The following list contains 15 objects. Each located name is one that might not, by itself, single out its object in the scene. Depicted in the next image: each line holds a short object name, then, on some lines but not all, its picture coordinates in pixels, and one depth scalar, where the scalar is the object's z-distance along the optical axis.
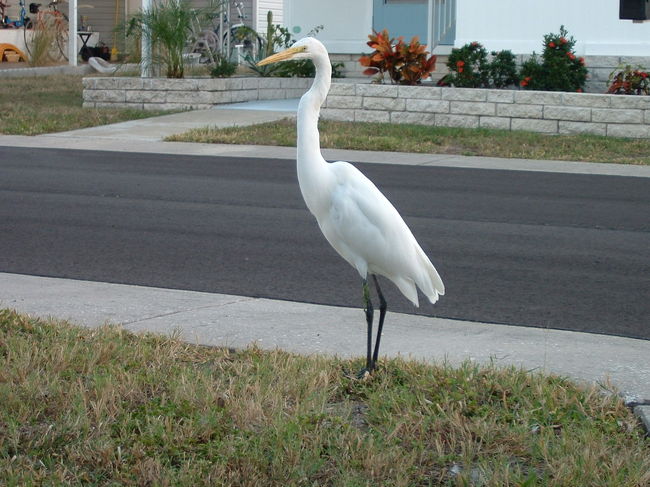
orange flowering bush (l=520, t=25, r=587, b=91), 16.80
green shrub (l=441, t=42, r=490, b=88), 17.39
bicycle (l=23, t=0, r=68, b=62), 31.20
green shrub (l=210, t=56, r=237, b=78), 20.92
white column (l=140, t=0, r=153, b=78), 20.06
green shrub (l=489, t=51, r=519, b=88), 17.48
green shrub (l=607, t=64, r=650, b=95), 16.41
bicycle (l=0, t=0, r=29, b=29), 34.02
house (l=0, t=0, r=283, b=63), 32.56
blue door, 23.16
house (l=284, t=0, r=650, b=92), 17.52
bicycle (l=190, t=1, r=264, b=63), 23.21
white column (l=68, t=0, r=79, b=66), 28.80
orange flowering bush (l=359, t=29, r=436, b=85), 17.55
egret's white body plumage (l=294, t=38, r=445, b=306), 5.09
